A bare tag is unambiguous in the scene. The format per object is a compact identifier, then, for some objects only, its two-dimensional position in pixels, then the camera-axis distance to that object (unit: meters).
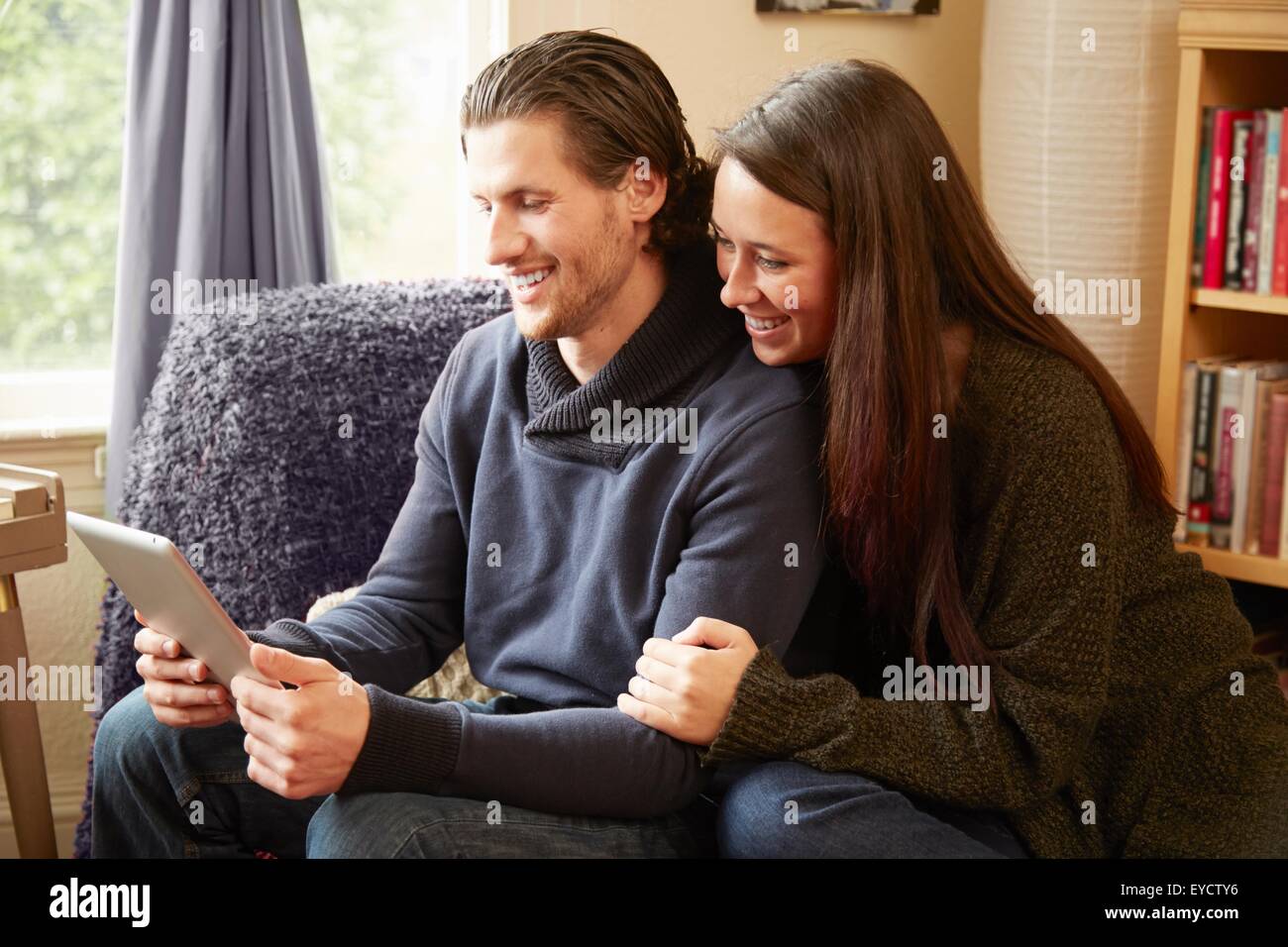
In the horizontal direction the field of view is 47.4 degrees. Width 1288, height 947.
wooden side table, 1.69
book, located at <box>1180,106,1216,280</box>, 2.23
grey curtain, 2.32
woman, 1.40
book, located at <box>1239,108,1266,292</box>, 2.19
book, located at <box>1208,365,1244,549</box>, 2.27
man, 1.36
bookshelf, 2.14
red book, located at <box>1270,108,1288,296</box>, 2.18
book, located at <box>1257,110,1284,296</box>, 2.17
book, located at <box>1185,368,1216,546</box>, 2.29
